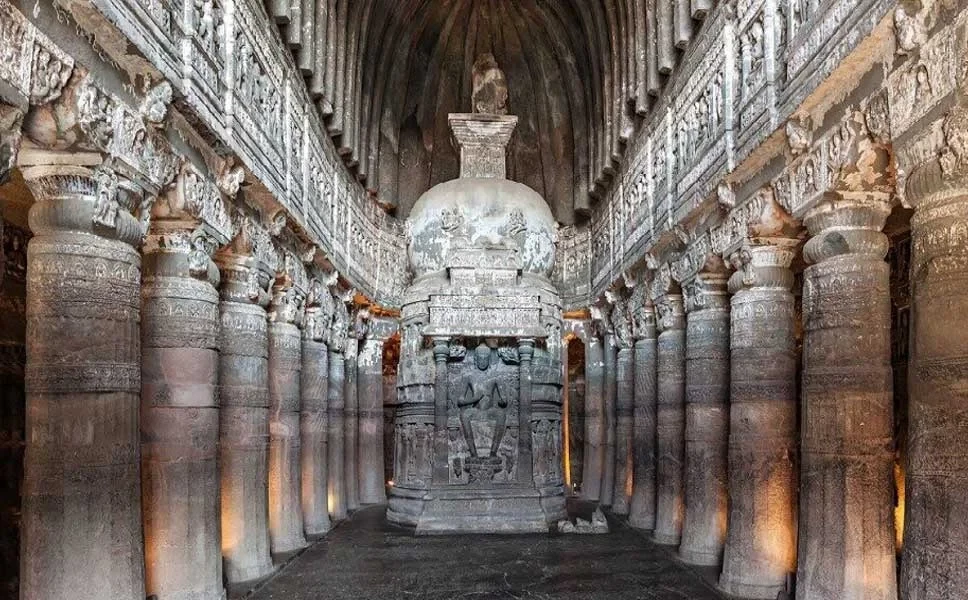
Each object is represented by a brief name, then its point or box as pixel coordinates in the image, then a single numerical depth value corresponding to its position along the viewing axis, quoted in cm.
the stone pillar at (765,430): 895
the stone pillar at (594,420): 1850
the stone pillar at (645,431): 1385
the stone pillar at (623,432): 1566
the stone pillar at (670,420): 1231
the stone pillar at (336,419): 1548
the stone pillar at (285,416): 1185
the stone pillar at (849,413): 680
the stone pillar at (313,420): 1373
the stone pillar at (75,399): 550
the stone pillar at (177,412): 774
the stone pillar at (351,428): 1686
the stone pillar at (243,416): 980
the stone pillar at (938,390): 474
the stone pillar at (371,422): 1839
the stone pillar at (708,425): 1063
